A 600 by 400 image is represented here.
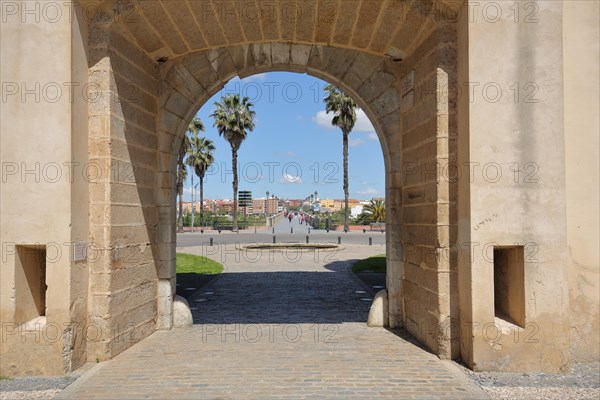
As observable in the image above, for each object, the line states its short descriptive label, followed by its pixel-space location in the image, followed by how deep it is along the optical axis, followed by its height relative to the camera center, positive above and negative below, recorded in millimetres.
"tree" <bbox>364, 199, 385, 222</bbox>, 42500 +150
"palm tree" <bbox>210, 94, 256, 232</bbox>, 38562 +7872
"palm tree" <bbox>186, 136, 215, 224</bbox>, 45938 +5964
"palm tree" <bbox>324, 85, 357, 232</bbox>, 34938 +7899
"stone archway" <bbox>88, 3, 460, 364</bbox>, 5785 +1143
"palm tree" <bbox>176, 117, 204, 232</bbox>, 38934 +5374
